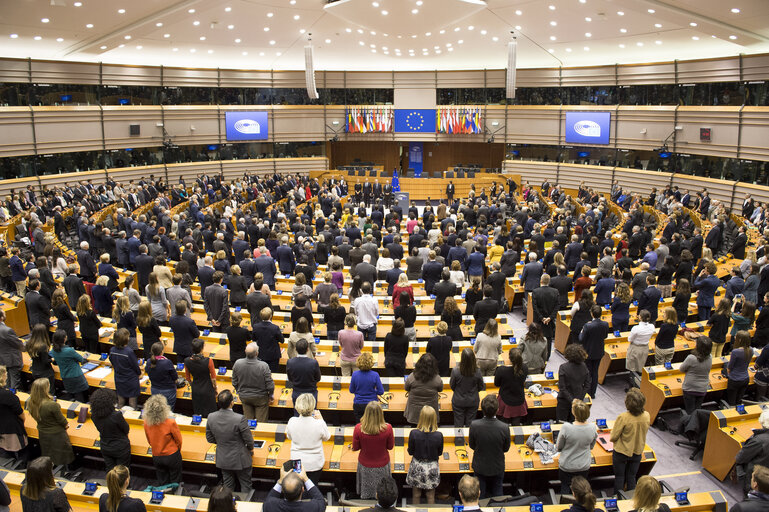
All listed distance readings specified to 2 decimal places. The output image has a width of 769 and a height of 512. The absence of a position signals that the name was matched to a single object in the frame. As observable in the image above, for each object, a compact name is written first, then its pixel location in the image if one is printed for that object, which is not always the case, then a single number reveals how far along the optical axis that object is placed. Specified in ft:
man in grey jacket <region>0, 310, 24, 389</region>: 26.37
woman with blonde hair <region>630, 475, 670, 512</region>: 15.35
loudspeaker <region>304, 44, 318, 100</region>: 71.10
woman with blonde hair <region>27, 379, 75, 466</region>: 21.16
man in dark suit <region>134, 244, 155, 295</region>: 40.52
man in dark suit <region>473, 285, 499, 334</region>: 29.84
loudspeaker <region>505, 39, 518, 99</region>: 67.03
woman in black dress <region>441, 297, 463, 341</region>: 27.20
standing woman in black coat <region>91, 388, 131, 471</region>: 19.72
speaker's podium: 87.67
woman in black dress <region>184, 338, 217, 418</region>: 23.03
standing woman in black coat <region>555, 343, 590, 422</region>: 22.40
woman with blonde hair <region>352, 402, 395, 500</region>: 18.29
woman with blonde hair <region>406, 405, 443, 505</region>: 18.48
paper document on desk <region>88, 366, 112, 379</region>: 27.80
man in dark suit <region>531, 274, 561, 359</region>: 31.50
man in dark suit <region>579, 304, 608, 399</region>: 28.36
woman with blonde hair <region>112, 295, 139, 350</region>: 29.30
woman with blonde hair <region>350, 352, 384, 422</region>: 22.13
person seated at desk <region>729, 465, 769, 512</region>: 15.81
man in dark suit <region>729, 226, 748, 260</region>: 46.93
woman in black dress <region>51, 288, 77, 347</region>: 29.05
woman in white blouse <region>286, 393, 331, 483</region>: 18.76
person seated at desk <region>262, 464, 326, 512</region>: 15.10
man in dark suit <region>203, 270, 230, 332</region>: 31.63
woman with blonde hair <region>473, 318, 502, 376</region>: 25.10
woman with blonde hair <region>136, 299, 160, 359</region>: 27.35
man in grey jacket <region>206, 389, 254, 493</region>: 19.36
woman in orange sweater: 19.48
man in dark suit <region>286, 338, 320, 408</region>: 22.89
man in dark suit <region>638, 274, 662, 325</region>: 32.76
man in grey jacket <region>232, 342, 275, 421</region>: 22.94
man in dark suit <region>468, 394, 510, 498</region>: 18.84
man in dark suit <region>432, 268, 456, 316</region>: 32.89
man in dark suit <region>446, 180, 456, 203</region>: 89.56
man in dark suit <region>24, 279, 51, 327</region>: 31.07
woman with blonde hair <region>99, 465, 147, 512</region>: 15.65
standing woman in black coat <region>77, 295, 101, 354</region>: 29.45
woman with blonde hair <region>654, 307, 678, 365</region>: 28.53
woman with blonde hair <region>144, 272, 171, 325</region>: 31.83
